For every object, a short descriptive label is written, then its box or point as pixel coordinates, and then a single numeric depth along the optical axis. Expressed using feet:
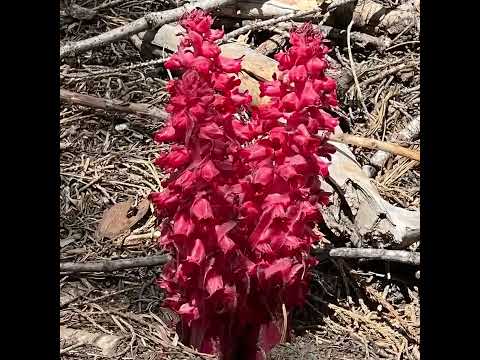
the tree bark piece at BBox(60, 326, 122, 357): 6.48
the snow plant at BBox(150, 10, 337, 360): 5.79
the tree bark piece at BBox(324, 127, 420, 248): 7.39
